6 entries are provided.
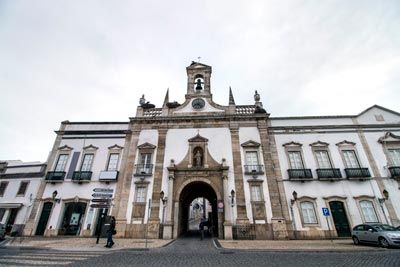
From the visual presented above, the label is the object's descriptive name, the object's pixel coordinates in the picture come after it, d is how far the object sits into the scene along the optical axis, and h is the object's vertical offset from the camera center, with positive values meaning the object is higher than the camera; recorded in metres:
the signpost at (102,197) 12.32 +1.42
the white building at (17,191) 16.77 +2.59
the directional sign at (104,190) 12.31 +1.83
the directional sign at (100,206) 12.46 +0.90
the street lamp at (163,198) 15.77 +1.74
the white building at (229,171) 15.33 +4.03
